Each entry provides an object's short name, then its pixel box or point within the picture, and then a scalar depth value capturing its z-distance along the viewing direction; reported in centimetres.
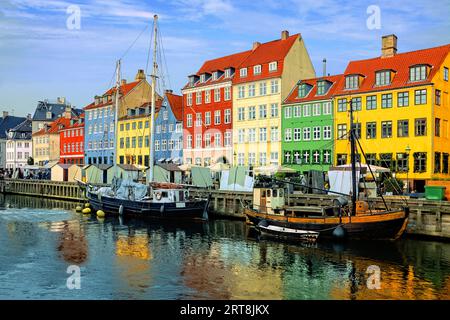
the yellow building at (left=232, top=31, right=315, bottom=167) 6531
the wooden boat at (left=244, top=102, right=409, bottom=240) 3306
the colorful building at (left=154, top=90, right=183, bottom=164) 7744
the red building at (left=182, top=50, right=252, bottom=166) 7106
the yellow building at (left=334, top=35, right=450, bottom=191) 5100
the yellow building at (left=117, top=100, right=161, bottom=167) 8319
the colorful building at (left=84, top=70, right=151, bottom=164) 9011
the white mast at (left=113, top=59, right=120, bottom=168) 6299
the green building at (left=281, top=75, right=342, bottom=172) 5968
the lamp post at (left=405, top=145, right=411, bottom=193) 5041
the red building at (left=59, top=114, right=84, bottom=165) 10106
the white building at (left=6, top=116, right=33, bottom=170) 12431
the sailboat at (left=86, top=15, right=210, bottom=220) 4691
